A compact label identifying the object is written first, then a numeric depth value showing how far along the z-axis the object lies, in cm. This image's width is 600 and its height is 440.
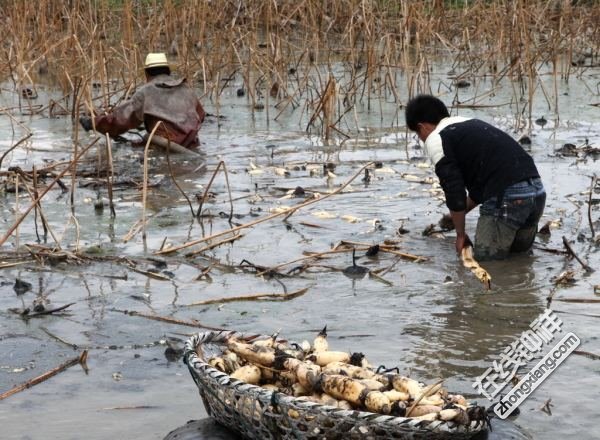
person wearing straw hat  956
